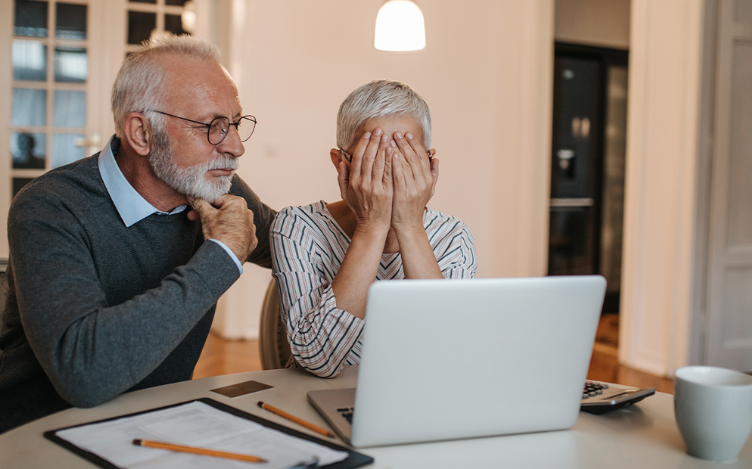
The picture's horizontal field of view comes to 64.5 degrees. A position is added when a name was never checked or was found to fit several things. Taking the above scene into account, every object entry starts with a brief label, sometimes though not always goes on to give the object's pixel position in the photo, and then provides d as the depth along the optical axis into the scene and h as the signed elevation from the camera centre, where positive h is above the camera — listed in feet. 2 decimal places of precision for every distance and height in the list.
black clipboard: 2.10 -0.97
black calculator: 2.81 -0.97
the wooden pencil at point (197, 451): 2.10 -0.94
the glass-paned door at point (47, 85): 12.55 +2.13
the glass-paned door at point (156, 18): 13.02 +3.74
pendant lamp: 8.96 +2.54
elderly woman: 3.44 -0.29
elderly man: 2.93 -0.34
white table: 2.21 -1.00
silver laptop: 2.15 -0.61
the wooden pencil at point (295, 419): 2.42 -0.97
